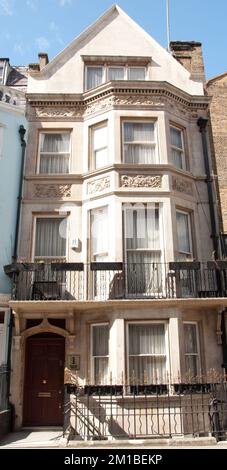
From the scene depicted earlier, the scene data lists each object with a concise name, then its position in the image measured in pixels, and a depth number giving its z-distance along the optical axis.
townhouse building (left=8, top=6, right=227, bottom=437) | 11.91
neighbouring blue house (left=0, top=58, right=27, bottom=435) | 12.56
